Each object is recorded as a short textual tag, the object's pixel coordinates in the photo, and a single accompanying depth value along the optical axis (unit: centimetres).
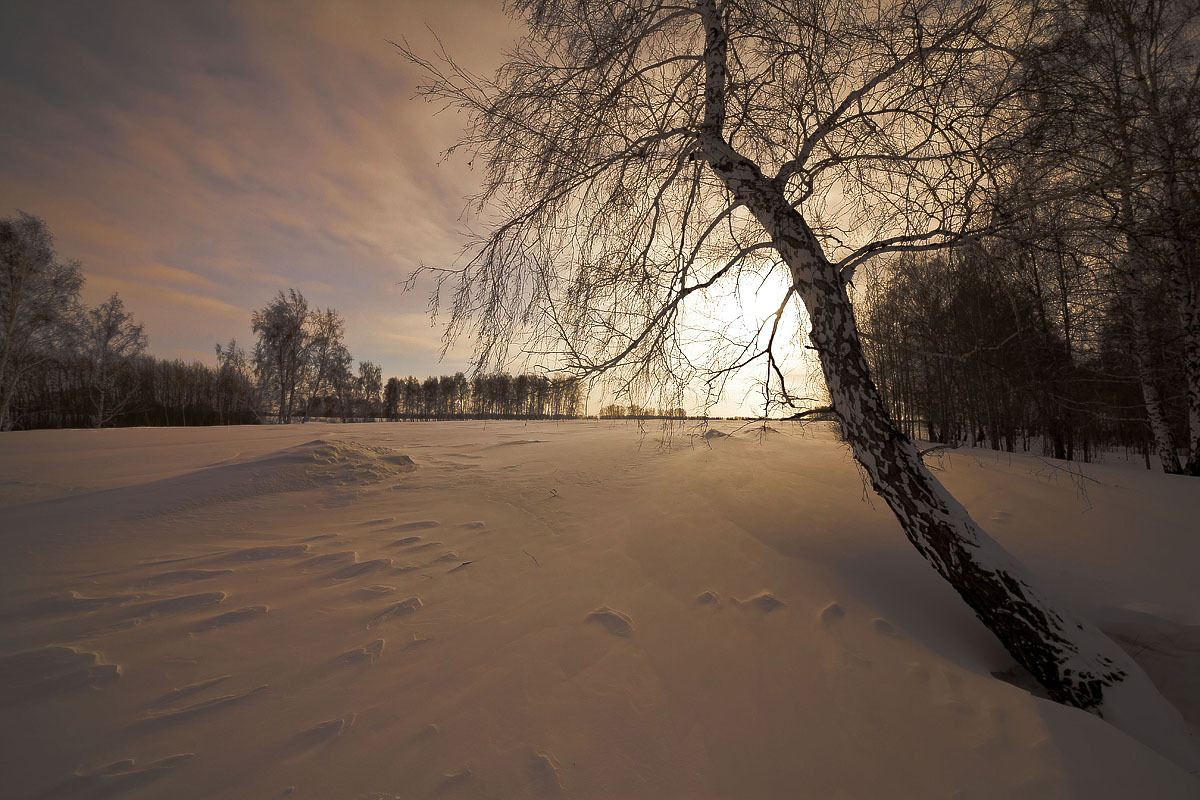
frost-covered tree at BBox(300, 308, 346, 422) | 2772
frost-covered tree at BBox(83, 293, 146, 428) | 1948
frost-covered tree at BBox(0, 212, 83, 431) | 1518
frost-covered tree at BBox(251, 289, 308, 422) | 2570
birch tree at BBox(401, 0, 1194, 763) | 252
